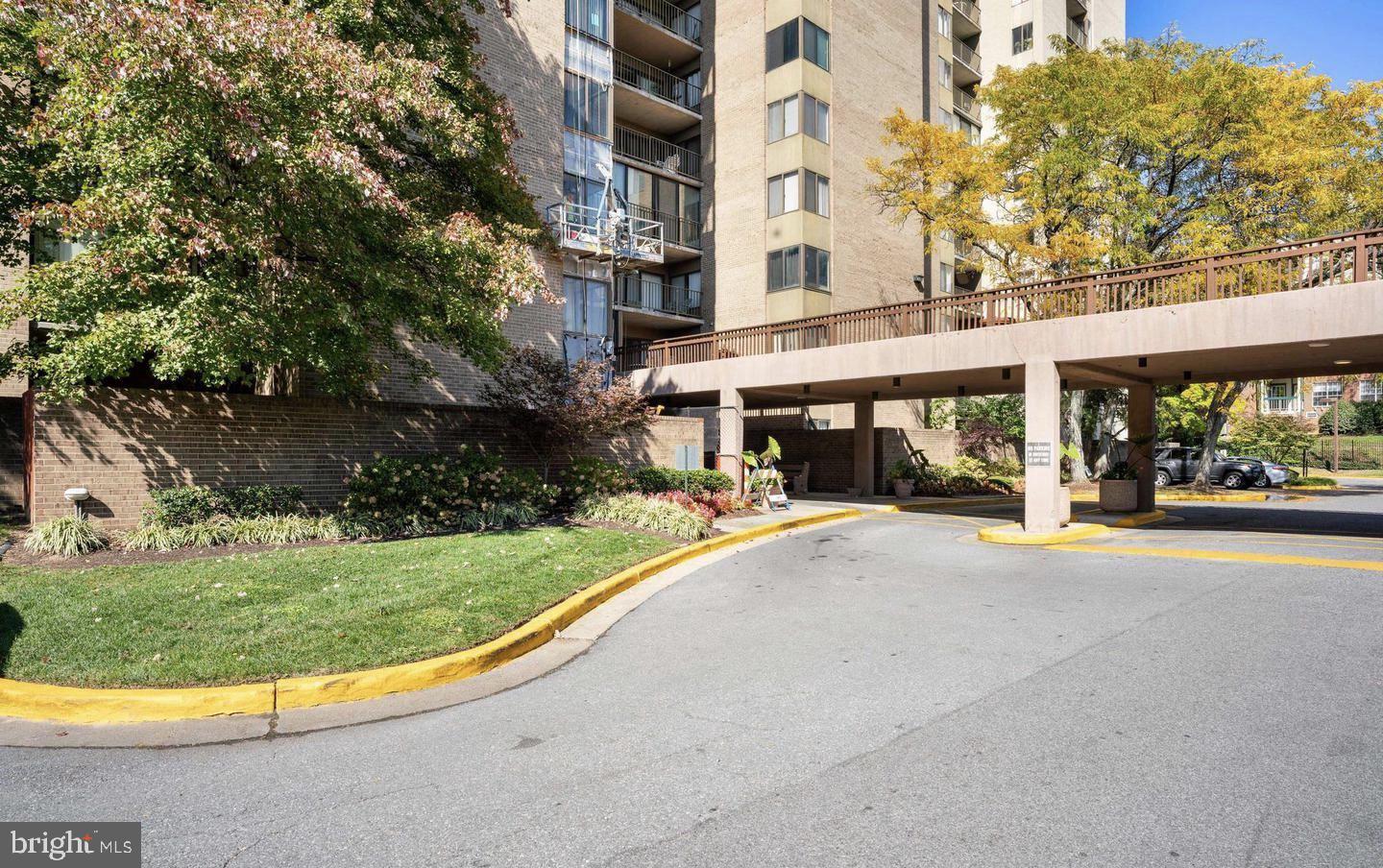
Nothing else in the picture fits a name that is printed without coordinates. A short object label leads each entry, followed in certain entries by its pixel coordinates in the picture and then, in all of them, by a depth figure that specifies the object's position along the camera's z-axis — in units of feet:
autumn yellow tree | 73.00
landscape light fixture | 34.82
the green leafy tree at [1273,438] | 129.39
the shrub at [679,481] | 59.57
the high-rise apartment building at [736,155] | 84.12
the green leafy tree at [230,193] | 28.17
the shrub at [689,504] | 51.62
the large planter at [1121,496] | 63.82
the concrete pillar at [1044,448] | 49.90
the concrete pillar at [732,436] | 68.80
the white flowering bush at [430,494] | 40.78
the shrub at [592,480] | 52.34
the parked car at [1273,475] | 104.47
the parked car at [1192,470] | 102.06
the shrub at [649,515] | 44.98
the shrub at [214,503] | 36.63
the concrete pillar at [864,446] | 84.28
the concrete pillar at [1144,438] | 64.13
